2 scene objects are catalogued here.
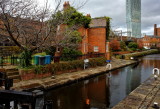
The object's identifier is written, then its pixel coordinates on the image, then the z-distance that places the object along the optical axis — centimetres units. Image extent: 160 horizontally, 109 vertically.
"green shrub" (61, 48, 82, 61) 1488
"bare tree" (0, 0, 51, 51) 785
